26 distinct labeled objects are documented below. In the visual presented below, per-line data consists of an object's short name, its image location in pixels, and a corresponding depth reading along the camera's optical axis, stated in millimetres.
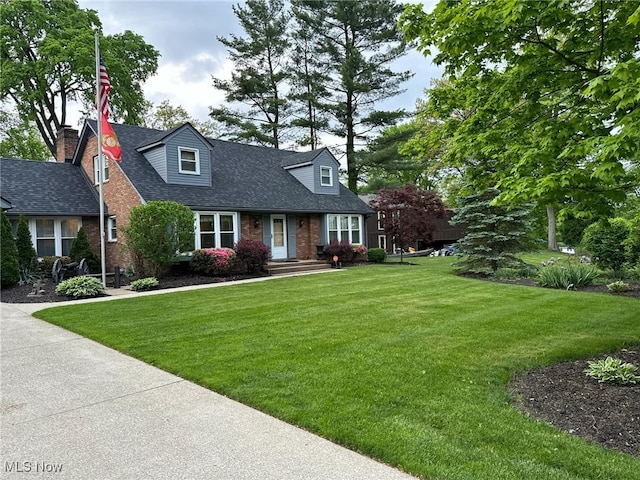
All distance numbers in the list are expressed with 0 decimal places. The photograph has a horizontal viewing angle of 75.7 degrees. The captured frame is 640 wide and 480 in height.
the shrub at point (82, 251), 14844
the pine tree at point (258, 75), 28438
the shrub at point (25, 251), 13570
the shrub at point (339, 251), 18203
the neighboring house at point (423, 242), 27812
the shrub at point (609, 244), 11805
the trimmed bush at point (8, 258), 12297
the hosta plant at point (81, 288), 10514
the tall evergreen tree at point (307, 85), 27438
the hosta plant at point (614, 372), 4039
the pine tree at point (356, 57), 26141
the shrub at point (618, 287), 9906
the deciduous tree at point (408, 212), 18641
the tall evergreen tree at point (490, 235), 13578
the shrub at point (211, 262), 13820
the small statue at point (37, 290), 10859
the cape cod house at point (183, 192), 15141
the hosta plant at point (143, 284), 11680
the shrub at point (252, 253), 14641
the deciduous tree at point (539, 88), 3695
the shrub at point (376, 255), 20000
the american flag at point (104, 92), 11977
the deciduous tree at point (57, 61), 23719
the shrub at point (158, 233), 12641
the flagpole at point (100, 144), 11781
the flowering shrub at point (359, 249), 19125
